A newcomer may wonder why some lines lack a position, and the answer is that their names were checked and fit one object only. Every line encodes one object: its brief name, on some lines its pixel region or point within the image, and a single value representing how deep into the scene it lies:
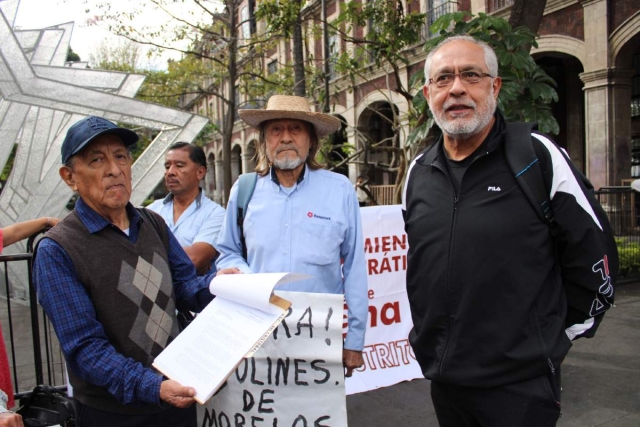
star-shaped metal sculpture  8.52
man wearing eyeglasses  1.93
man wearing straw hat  2.78
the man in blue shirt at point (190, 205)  3.51
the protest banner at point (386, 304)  4.55
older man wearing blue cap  1.76
